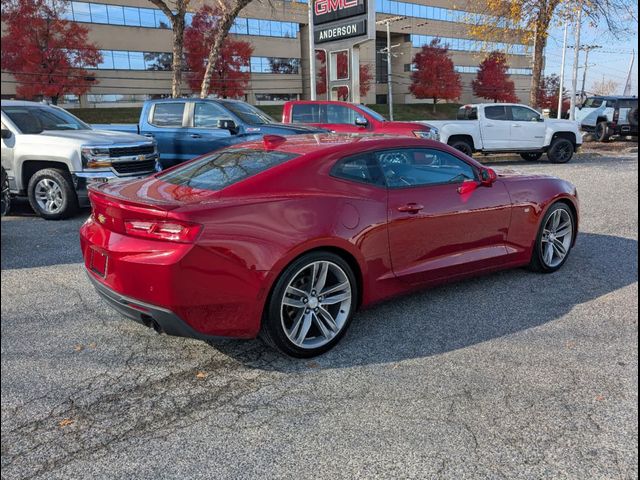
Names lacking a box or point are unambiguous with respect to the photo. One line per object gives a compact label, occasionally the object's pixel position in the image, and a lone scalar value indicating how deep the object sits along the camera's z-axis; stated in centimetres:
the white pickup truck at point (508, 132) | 1566
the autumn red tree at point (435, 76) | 5744
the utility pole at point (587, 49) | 2712
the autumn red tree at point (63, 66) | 2723
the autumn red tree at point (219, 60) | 3866
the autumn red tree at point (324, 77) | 5316
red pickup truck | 1329
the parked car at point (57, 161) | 757
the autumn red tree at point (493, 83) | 5973
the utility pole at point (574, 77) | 2508
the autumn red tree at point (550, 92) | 5441
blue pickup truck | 996
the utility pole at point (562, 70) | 3487
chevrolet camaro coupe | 315
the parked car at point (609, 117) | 2375
